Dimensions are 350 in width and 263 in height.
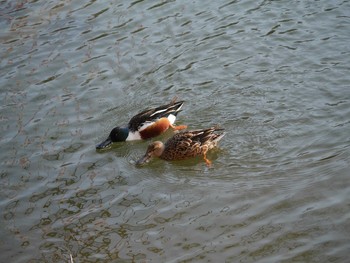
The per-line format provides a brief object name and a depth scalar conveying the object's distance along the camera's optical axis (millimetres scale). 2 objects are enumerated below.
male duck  14155
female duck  13209
